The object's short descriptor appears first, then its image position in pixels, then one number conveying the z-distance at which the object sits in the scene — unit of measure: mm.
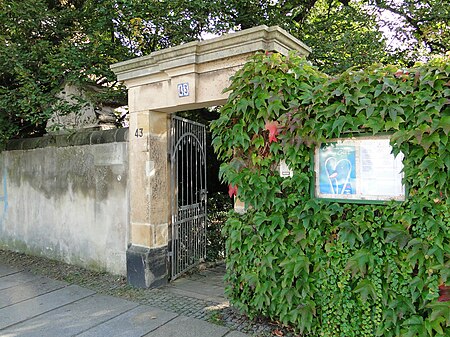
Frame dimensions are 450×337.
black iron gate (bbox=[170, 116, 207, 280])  4906
